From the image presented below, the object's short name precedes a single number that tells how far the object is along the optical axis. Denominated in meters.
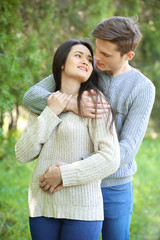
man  2.10
